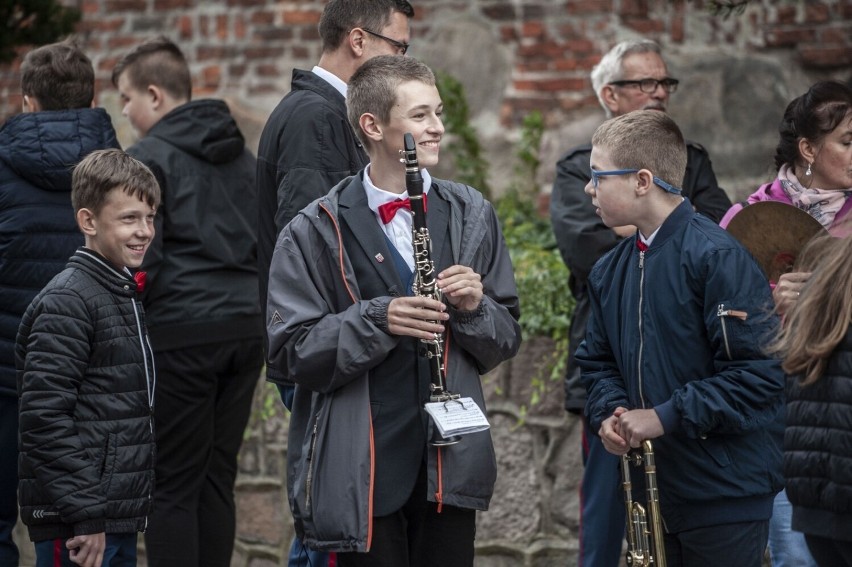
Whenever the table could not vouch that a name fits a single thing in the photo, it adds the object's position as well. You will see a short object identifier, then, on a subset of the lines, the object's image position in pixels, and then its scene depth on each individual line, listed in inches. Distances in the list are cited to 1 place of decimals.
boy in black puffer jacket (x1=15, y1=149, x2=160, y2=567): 328.5
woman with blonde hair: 271.6
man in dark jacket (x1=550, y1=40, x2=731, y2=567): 403.2
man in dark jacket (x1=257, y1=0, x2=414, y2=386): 348.2
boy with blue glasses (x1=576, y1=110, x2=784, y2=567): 294.0
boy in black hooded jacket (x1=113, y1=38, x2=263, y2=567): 410.6
